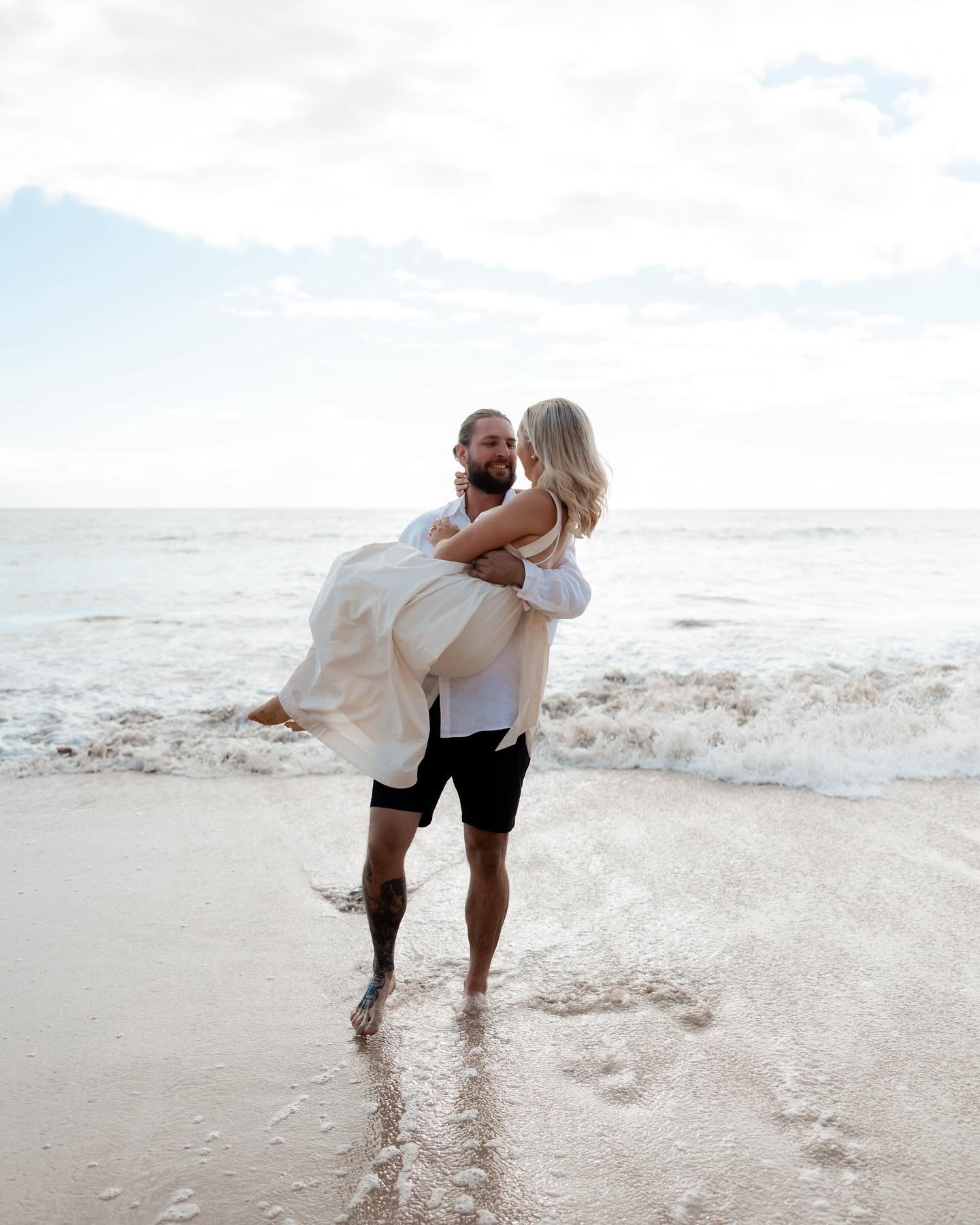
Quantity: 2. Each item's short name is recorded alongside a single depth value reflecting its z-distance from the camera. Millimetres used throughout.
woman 2785
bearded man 2834
